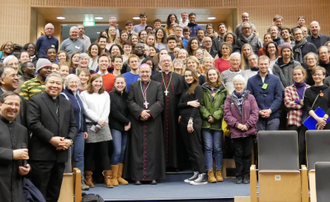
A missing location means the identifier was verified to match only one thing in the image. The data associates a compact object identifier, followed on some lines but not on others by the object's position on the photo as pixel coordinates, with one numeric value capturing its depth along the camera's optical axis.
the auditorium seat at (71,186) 4.00
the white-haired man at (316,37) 7.45
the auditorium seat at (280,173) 3.93
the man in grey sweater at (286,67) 5.91
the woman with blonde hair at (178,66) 5.71
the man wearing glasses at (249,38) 7.18
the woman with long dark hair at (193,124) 5.14
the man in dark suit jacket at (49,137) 3.67
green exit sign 12.27
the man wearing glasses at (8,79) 3.86
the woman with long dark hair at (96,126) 4.94
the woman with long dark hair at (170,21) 8.77
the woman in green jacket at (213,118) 5.21
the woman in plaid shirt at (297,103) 5.14
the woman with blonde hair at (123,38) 7.52
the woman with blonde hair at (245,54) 6.21
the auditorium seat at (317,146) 4.06
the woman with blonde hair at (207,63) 5.84
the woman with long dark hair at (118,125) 5.15
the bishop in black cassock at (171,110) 5.43
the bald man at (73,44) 7.54
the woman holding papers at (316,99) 4.95
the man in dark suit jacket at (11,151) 3.15
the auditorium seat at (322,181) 2.83
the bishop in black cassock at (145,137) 5.16
